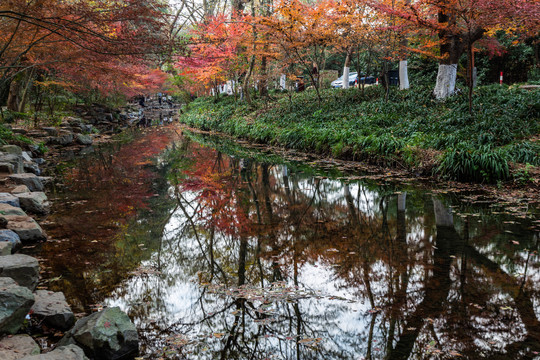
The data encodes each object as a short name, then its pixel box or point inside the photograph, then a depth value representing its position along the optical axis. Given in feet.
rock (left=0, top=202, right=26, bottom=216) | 18.99
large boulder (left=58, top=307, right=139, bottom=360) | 9.81
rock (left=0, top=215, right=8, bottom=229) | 17.53
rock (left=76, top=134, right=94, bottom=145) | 57.21
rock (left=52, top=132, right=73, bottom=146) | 53.62
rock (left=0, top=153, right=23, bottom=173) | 29.35
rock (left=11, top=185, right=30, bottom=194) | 23.71
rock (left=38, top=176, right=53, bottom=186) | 31.55
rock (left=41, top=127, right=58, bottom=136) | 53.88
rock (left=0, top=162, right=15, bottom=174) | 27.86
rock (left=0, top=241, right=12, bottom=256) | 13.74
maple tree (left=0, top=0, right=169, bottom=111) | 25.32
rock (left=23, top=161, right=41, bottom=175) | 34.19
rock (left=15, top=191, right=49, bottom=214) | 22.68
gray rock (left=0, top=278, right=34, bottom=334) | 9.41
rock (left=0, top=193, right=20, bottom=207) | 20.60
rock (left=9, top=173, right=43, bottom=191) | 26.48
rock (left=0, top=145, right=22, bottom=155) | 31.92
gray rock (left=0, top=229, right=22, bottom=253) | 16.07
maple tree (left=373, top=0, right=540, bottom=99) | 28.94
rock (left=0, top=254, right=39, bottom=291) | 11.78
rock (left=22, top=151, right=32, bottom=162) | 35.69
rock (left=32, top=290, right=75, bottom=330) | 11.18
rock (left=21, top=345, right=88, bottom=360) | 8.12
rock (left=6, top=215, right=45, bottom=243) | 17.92
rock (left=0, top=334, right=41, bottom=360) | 8.82
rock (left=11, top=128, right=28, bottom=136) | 45.71
